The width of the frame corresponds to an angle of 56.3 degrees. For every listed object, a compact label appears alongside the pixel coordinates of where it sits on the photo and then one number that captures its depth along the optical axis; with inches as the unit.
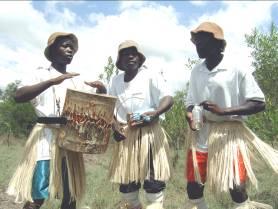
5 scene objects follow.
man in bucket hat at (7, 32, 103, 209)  86.4
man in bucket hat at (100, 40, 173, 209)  94.3
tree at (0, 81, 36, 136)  598.8
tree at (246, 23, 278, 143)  182.5
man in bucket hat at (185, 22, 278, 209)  84.1
